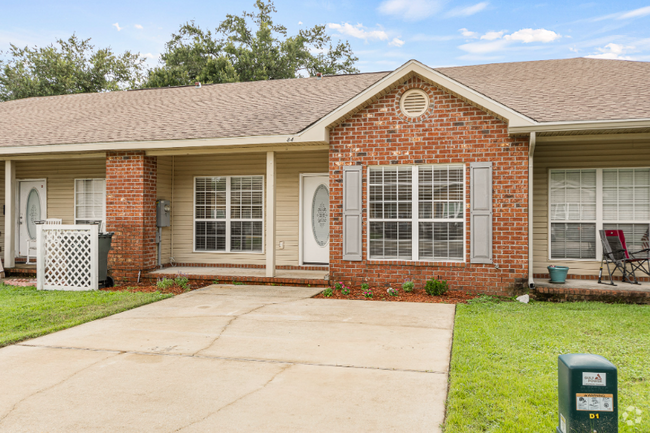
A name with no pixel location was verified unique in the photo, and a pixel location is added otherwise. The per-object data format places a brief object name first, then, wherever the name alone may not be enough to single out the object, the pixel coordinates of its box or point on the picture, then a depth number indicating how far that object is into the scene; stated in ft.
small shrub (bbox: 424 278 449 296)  24.99
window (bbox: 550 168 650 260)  27.04
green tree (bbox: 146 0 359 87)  84.99
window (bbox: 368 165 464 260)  26.00
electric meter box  32.55
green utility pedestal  7.86
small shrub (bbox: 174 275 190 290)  29.37
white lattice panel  28.73
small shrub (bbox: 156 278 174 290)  29.01
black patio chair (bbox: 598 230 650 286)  25.88
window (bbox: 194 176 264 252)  33.78
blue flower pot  25.96
